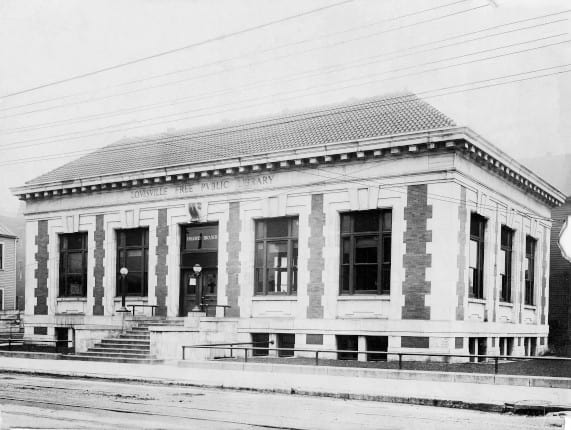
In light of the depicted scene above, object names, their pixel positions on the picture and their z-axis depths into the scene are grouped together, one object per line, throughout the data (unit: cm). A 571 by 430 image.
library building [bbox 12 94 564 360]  2366
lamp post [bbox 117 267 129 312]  2961
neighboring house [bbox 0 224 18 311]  5050
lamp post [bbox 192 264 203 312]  2745
